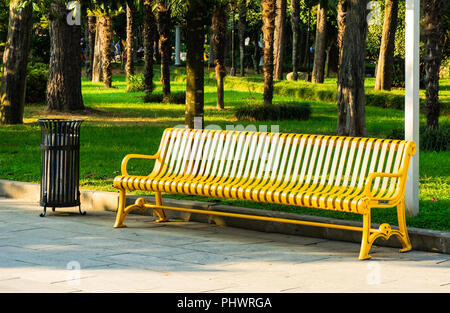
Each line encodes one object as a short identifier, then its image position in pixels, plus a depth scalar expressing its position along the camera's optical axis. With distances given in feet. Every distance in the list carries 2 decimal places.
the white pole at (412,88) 30.53
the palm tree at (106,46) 126.11
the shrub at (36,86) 90.02
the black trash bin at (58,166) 34.76
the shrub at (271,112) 82.12
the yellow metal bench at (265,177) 27.20
